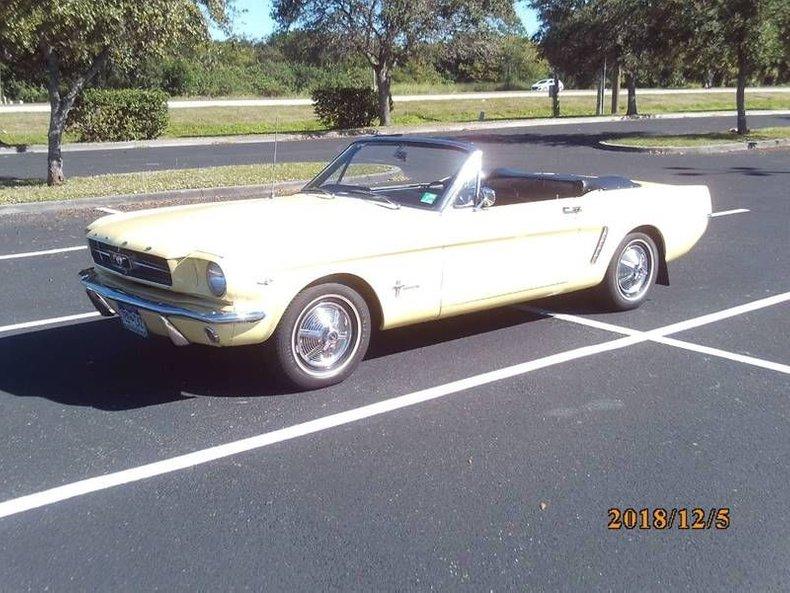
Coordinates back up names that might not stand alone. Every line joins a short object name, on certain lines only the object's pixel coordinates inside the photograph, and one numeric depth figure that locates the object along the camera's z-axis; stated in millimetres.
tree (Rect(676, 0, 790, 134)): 21734
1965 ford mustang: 4637
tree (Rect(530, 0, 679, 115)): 33750
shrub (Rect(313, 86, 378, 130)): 32688
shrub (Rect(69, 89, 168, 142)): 26750
